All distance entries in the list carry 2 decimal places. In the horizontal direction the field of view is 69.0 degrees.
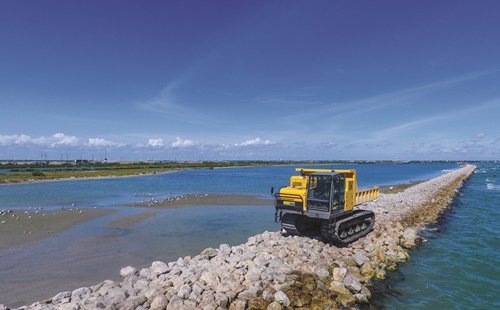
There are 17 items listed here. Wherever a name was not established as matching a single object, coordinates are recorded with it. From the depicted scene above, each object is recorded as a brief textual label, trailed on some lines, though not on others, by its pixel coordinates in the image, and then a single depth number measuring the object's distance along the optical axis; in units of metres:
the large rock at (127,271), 12.10
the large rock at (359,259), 14.06
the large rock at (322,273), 12.19
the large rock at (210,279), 10.77
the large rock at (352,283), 11.70
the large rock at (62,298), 9.84
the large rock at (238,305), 9.88
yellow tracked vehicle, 14.50
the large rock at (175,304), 9.46
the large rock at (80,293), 10.05
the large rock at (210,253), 13.68
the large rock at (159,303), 9.53
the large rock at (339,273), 12.26
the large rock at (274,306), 10.02
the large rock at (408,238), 18.05
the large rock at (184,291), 9.97
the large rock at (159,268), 11.63
